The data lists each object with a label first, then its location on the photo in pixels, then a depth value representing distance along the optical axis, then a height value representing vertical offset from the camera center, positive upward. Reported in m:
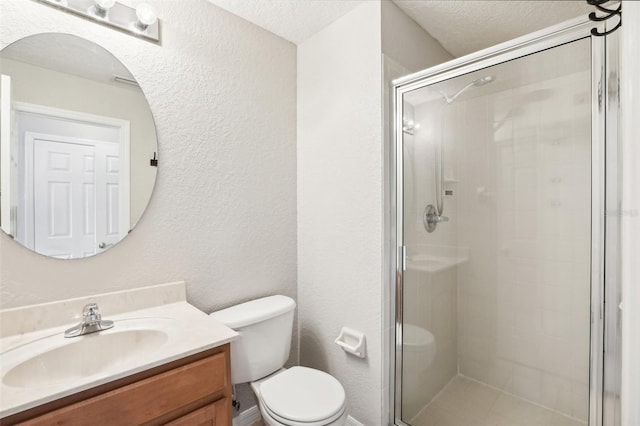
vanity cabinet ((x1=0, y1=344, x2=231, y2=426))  0.83 -0.57
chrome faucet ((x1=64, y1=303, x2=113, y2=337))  1.14 -0.42
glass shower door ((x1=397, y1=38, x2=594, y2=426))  1.53 -0.23
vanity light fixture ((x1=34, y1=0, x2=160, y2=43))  1.25 +0.84
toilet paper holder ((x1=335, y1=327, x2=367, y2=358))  1.64 -0.72
